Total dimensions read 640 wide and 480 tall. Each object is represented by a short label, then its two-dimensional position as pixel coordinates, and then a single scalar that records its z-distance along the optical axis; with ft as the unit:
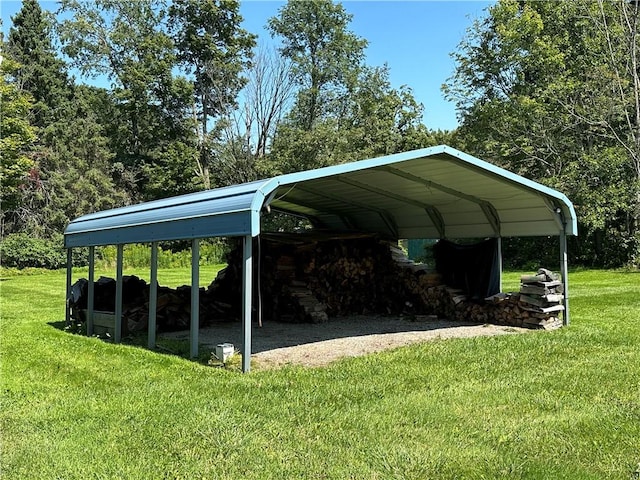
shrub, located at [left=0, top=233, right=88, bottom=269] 83.66
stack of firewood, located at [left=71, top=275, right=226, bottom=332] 32.56
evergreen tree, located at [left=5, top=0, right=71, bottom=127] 116.06
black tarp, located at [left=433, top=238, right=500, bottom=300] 34.94
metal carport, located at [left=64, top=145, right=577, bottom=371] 21.59
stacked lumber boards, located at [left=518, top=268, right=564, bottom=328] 30.68
